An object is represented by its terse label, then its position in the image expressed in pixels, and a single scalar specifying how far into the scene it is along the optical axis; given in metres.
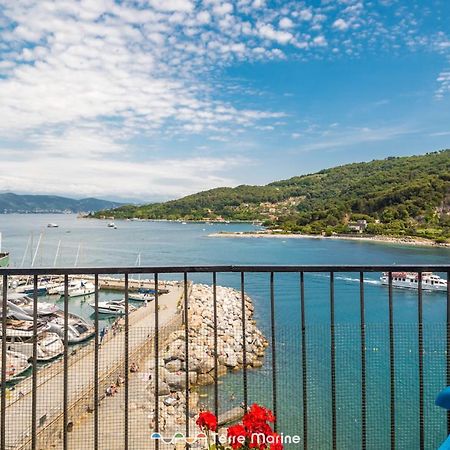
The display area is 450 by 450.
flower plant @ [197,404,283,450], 1.46
